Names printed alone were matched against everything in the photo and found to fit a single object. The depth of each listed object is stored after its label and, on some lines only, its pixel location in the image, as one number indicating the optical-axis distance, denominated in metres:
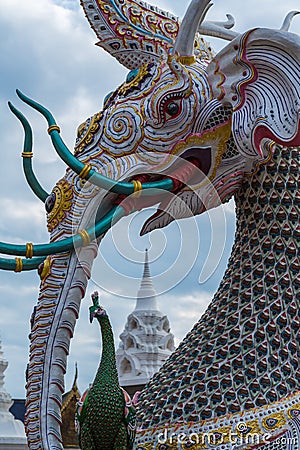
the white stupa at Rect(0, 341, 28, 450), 11.32
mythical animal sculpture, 3.02
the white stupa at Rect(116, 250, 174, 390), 12.82
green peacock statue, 2.84
